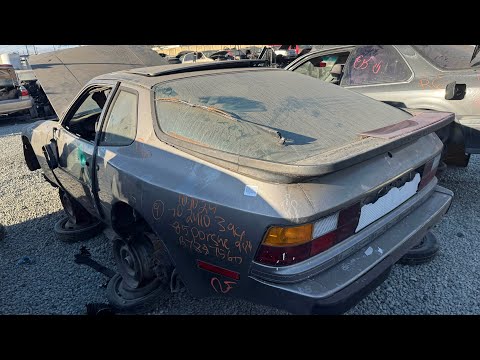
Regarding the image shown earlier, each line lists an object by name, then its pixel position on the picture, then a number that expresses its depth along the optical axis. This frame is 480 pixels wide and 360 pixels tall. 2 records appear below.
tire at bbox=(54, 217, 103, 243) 3.25
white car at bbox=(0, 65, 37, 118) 8.60
